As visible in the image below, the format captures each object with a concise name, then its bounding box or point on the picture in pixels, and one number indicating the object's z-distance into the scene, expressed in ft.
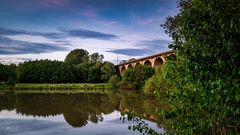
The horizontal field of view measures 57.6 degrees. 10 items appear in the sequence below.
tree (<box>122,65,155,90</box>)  128.18
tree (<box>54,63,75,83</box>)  188.11
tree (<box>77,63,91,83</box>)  189.17
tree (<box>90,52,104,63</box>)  236.48
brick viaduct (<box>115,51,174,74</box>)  132.81
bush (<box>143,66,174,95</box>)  79.66
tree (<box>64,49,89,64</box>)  235.66
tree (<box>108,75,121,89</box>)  155.70
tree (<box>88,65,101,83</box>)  182.48
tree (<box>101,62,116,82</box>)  176.86
